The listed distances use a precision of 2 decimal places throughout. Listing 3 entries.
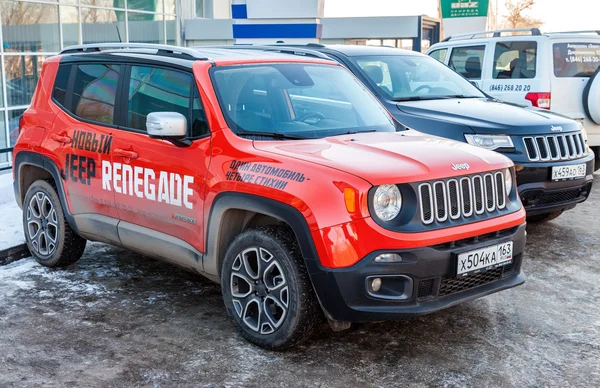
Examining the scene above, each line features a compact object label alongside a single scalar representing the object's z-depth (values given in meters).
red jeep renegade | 3.94
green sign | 18.86
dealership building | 14.73
